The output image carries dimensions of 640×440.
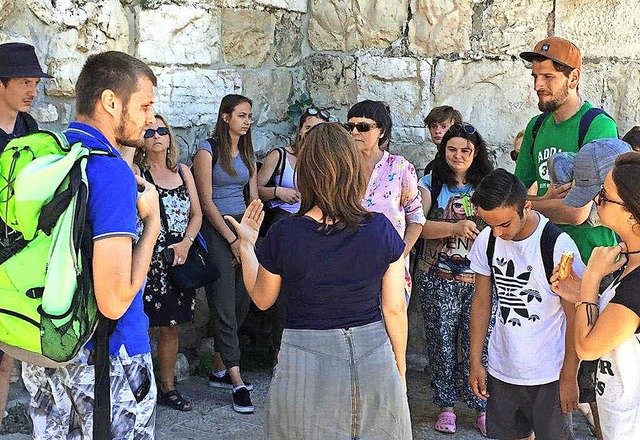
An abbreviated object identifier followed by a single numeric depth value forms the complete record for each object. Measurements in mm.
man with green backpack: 2434
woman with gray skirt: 2736
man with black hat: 4012
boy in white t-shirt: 3410
